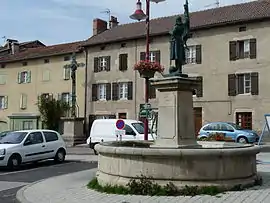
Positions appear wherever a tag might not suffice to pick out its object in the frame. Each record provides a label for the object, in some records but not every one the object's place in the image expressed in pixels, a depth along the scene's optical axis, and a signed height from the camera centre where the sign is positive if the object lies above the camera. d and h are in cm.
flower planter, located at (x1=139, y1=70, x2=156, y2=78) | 1677 +155
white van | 2139 -95
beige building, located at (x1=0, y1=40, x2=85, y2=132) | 4056 +307
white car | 1600 -140
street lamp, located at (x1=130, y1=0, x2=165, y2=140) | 1770 +405
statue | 1100 +175
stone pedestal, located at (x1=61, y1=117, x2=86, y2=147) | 3169 -143
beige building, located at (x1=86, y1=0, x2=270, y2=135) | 3030 +378
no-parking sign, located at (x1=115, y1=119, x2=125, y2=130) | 1938 -57
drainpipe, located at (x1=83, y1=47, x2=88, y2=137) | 3850 +239
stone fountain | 895 -95
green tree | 3766 +9
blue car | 2619 -114
